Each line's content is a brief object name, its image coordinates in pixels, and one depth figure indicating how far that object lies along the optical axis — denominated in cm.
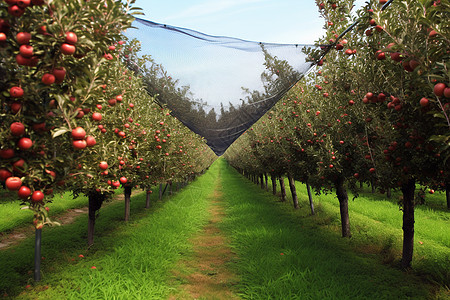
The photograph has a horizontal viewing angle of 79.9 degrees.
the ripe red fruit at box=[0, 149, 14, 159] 249
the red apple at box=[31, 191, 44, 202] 258
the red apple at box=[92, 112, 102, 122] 292
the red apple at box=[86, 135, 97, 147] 265
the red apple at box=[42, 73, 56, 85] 242
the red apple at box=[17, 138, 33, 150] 251
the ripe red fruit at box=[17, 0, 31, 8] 216
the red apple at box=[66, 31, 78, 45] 235
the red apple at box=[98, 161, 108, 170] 333
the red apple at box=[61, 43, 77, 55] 233
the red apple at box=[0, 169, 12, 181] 251
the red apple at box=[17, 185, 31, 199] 248
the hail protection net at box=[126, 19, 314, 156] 551
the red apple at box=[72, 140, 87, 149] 251
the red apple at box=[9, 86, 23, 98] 247
